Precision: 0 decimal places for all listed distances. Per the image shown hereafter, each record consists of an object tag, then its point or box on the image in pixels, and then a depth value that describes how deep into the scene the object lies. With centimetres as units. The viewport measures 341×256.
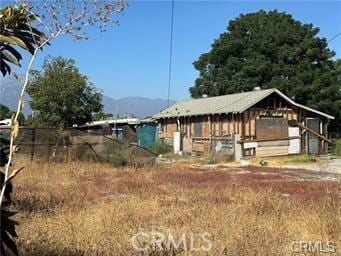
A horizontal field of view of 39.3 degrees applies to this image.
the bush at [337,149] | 3469
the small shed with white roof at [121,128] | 4473
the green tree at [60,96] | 4034
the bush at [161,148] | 3647
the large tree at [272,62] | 4341
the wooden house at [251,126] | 3138
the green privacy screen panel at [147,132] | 4203
